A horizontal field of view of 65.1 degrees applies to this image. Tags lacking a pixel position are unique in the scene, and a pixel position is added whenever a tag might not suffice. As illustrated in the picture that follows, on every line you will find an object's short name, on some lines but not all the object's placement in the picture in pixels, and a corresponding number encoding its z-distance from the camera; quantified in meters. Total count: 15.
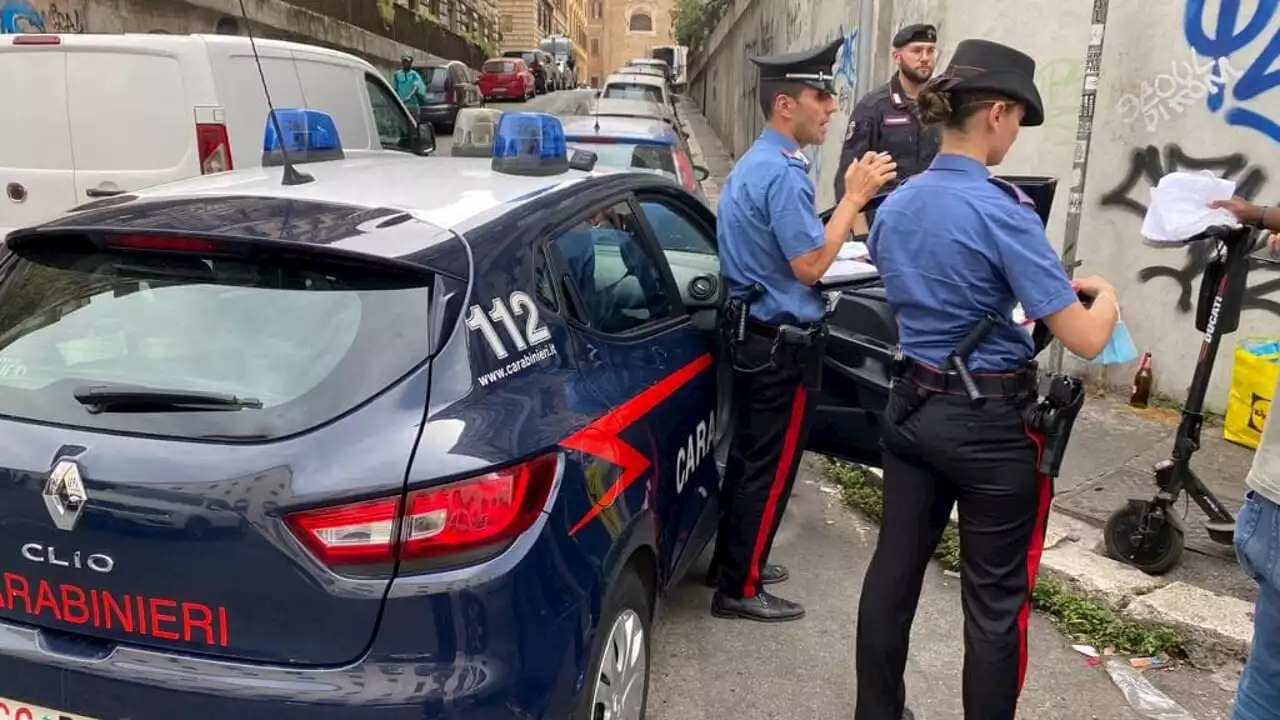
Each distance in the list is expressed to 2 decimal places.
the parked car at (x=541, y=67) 39.09
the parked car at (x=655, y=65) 36.02
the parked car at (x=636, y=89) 19.22
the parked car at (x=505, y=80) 32.97
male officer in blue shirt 3.12
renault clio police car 1.87
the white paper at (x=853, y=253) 4.06
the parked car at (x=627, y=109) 9.79
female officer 2.30
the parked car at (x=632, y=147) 7.35
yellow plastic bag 4.83
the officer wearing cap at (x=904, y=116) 5.41
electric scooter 3.36
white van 5.92
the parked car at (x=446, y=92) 21.61
